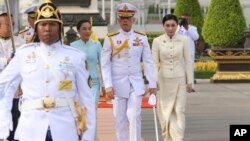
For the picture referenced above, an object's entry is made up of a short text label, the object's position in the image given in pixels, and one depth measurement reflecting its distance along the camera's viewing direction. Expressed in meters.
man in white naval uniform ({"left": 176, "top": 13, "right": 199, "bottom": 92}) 18.95
